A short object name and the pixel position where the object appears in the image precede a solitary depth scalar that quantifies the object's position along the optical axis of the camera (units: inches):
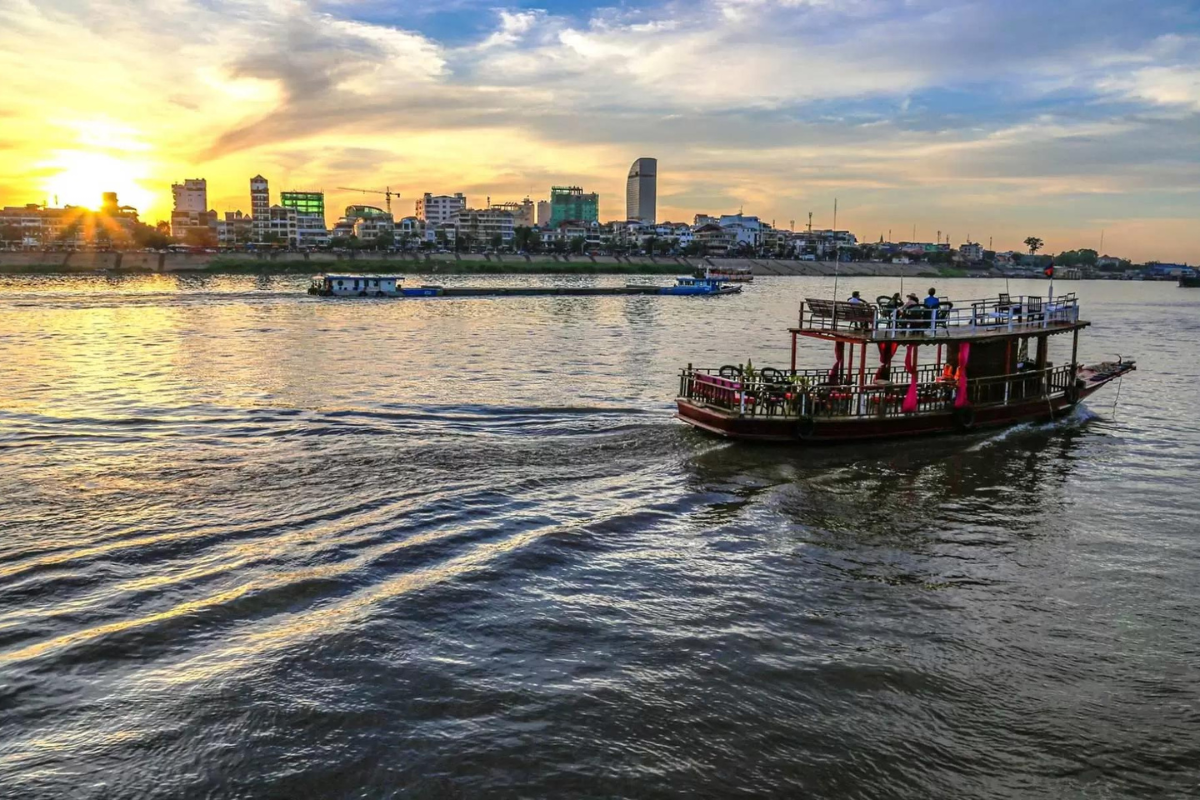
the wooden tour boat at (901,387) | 945.5
